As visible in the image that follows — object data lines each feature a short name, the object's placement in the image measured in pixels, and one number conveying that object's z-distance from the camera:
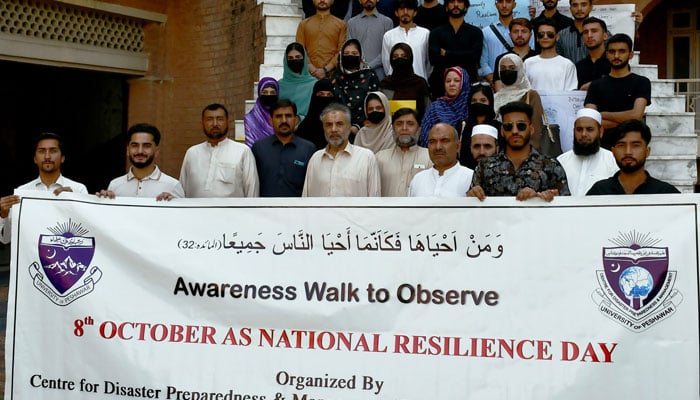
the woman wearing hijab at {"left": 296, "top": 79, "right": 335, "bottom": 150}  6.55
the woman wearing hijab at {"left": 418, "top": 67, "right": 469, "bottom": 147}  6.10
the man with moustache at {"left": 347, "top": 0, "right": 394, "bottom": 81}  7.92
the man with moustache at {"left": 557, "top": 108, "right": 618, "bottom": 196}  5.05
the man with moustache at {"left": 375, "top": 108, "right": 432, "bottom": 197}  5.04
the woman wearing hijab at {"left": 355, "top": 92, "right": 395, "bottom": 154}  5.86
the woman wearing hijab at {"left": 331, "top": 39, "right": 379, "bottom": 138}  6.65
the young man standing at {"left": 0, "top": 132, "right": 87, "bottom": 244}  4.64
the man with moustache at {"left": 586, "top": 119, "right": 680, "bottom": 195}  4.03
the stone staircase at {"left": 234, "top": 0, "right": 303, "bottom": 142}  8.47
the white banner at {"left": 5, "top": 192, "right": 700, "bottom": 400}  3.52
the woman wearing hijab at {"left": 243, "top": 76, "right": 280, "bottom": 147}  6.61
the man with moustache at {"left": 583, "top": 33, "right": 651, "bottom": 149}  6.18
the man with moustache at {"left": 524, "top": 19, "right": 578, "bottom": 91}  6.84
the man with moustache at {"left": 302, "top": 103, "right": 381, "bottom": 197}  4.81
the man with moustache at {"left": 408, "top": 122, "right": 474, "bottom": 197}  4.48
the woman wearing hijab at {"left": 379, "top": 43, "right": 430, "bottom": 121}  6.78
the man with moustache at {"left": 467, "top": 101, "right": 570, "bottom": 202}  4.21
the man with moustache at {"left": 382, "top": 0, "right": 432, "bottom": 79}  7.58
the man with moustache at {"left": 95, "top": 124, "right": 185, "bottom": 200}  4.69
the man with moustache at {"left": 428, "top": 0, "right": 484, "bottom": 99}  7.32
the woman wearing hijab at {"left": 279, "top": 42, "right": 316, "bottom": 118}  7.19
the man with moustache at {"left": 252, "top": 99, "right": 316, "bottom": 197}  5.20
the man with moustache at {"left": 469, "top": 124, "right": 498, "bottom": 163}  5.02
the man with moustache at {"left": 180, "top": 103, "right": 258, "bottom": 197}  5.17
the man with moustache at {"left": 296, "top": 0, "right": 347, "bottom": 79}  7.87
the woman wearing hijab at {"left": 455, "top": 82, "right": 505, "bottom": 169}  5.86
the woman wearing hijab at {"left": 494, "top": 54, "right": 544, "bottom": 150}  6.35
